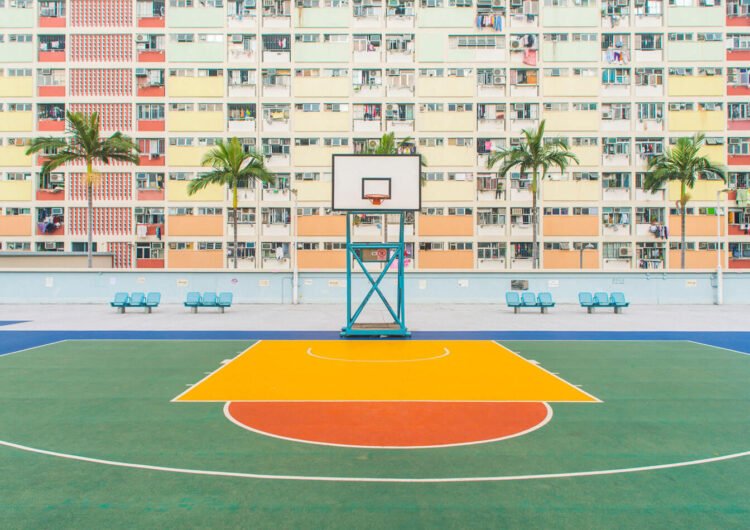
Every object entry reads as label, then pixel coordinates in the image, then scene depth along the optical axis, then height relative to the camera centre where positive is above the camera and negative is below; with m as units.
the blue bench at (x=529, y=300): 31.55 -1.88
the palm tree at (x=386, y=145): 41.56 +8.69
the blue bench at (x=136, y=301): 31.45 -1.88
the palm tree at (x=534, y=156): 43.91 +8.34
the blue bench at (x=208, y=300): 31.73 -1.86
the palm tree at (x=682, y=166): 45.69 +7.86
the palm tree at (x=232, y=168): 43.50 +7.38
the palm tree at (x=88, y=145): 41.59 +8.82
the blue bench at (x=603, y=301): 31.89 -1.93
